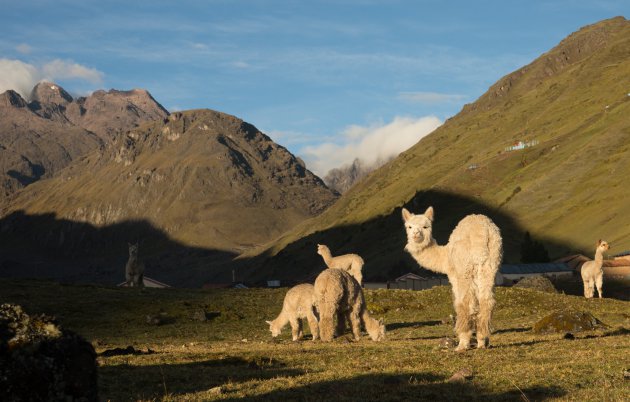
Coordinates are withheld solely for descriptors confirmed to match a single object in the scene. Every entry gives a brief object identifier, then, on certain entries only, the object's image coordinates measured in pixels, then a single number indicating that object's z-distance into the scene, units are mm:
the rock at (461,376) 16844
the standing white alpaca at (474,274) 22891
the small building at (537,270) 159438
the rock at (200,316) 47603
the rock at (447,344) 24312
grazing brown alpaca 29322
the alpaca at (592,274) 64312
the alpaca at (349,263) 43438
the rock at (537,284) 73562
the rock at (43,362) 10227
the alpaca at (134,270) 69500
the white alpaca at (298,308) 33219
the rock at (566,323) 31375
